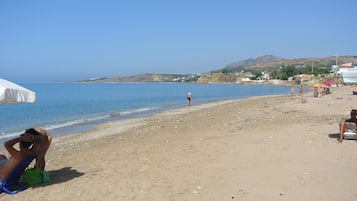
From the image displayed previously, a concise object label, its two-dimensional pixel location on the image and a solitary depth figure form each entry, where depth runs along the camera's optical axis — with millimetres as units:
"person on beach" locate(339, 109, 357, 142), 9669
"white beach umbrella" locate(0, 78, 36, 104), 6151
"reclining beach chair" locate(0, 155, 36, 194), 6941
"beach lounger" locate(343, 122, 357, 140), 9766
